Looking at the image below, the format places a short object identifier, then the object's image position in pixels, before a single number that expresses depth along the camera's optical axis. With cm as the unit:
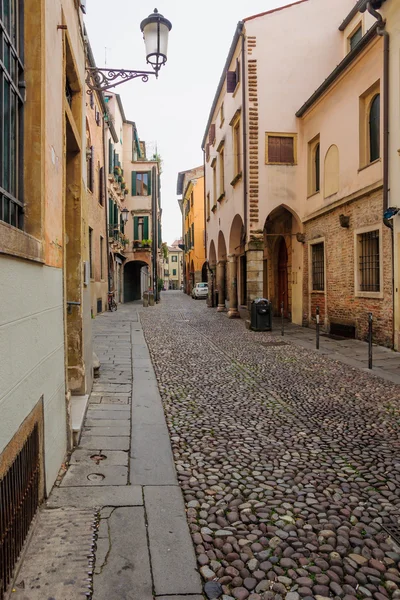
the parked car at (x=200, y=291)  3719
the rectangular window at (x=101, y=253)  2014
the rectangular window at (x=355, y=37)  1451
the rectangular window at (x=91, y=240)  1696
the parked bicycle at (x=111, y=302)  2159
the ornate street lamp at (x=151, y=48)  636
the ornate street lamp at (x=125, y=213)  2297
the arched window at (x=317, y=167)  1462
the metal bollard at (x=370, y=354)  773
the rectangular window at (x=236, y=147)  1679
